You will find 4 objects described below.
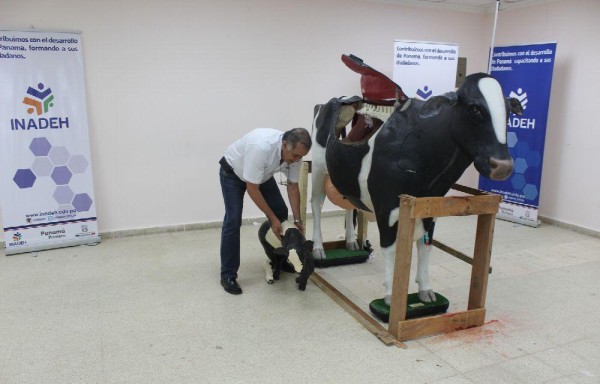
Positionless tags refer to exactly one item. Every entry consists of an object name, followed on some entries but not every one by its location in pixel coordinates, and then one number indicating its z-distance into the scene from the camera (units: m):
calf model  2.96
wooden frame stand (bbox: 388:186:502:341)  2.42
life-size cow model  2.25
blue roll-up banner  4.82
